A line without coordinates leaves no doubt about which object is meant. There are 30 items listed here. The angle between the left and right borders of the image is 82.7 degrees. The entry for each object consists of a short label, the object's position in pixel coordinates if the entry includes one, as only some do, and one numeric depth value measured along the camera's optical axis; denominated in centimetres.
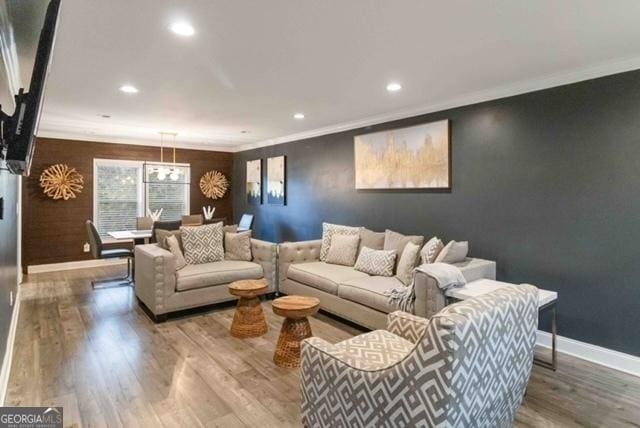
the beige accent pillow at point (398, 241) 396
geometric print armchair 137
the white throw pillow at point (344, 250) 453
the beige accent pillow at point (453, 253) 332
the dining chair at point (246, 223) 700
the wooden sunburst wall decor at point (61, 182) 608
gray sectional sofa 299
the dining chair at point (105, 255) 505
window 673
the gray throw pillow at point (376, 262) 398
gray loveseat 383
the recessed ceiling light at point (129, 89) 360
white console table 274
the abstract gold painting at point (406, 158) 413
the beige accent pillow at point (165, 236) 433
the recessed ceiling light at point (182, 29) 229
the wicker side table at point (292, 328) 293
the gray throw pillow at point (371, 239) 436
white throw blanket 289
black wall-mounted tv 157
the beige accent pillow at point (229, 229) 495
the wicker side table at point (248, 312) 349
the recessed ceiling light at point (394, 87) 349
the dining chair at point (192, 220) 636
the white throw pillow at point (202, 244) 444
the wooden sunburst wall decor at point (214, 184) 790
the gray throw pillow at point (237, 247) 475
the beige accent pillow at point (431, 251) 352
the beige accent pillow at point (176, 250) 420
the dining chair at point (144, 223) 622
